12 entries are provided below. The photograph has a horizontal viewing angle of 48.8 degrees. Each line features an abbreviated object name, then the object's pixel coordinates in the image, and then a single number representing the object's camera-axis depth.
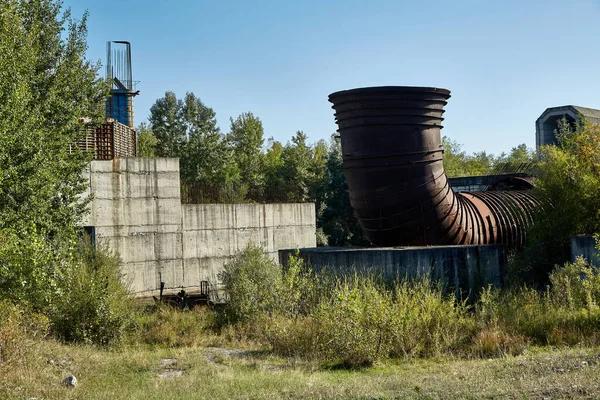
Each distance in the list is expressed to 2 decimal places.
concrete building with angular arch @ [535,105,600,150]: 35.72
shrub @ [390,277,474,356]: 12.38
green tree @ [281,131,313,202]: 38.29
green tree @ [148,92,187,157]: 45.09
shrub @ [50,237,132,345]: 14.65
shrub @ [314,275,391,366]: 11.75
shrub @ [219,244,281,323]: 16.02
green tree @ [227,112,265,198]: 46.19
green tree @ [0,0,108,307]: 12.12
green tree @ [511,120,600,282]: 17.61
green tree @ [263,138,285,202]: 29.48
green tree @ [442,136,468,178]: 52.44
